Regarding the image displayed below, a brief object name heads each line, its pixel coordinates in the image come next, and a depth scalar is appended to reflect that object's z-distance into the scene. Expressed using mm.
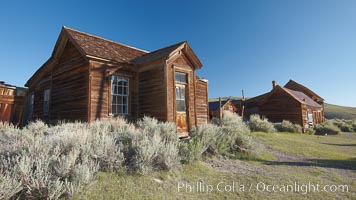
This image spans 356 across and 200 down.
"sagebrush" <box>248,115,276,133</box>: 15494
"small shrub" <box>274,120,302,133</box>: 19188
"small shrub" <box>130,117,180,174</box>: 4500
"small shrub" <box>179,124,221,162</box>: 5629
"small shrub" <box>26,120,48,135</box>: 6685
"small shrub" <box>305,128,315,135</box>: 20631
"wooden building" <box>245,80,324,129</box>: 21734
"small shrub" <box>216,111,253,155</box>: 7117
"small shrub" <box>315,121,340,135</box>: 21219
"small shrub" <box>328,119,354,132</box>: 24922
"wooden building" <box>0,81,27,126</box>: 10297
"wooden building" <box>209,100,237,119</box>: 25380
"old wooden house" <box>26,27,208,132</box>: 9148
